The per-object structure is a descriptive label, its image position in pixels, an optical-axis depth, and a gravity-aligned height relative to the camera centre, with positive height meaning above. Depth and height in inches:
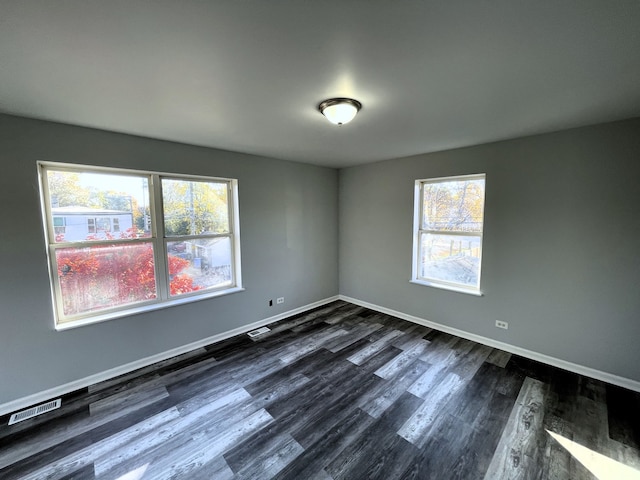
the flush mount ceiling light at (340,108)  75.2 +32.7
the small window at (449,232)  131.0 -7.7
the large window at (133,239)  96.9 -8.4
